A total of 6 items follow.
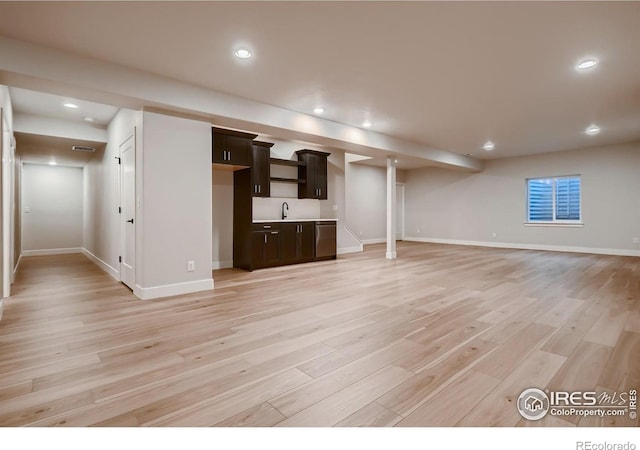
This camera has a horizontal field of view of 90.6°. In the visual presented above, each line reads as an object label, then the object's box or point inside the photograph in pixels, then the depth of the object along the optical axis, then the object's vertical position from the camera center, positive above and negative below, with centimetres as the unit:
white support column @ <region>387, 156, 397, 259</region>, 725 +27
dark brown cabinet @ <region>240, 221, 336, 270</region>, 569 -53
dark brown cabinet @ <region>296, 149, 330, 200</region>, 687 +97
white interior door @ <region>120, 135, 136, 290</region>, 411 +11
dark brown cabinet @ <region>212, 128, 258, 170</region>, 509 +116
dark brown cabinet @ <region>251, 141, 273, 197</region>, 586 +92
